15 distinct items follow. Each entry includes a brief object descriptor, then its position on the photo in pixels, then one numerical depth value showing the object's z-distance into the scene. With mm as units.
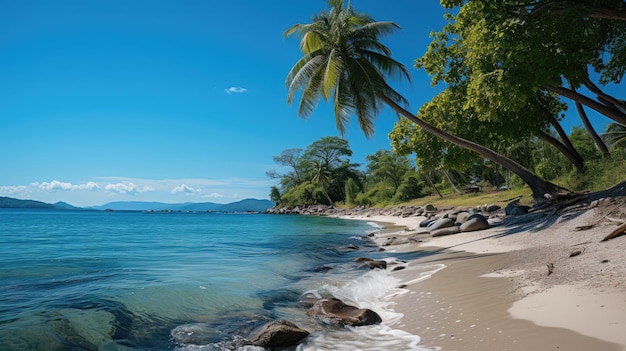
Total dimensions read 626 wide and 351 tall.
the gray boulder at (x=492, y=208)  22844
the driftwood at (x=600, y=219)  9359
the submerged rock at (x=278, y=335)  4723
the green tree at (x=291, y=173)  82425
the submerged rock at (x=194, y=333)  5016
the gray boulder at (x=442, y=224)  17641
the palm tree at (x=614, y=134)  34875
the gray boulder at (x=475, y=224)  15258
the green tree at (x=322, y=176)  69375
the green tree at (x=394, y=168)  64438
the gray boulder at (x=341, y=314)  5434
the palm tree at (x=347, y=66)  16656
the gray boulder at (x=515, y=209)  16334
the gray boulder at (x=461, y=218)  18469
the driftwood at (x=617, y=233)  7297
